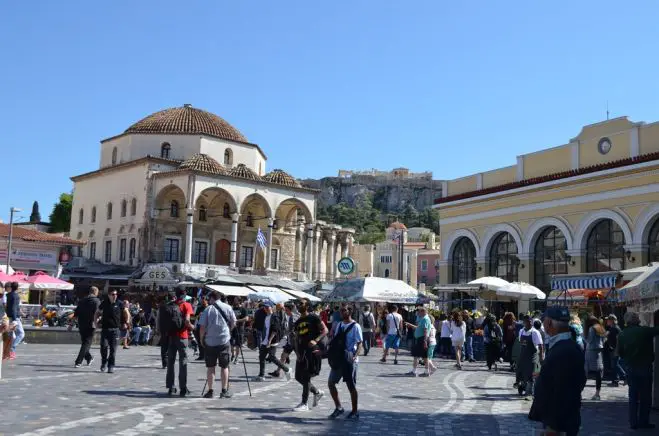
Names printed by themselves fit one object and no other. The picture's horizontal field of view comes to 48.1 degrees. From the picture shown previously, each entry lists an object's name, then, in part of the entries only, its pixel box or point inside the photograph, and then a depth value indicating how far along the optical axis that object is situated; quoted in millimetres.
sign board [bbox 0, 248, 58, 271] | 38500
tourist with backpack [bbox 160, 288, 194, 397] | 11102
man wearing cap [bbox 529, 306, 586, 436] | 5555
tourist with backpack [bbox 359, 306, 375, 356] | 22891
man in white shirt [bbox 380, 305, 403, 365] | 20094
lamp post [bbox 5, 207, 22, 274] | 34050
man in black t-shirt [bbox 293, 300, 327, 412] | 10156
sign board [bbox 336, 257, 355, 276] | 34812
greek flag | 42219
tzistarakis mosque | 44875
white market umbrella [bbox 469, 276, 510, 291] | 23719
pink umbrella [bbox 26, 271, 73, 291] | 28069
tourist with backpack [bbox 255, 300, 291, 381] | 13834
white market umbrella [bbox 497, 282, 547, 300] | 23191
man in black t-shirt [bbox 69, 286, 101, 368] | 14406
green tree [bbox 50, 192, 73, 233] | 76625
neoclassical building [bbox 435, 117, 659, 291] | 25797
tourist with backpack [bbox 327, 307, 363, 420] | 9719
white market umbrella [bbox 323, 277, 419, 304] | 23350
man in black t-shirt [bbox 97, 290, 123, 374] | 13695
